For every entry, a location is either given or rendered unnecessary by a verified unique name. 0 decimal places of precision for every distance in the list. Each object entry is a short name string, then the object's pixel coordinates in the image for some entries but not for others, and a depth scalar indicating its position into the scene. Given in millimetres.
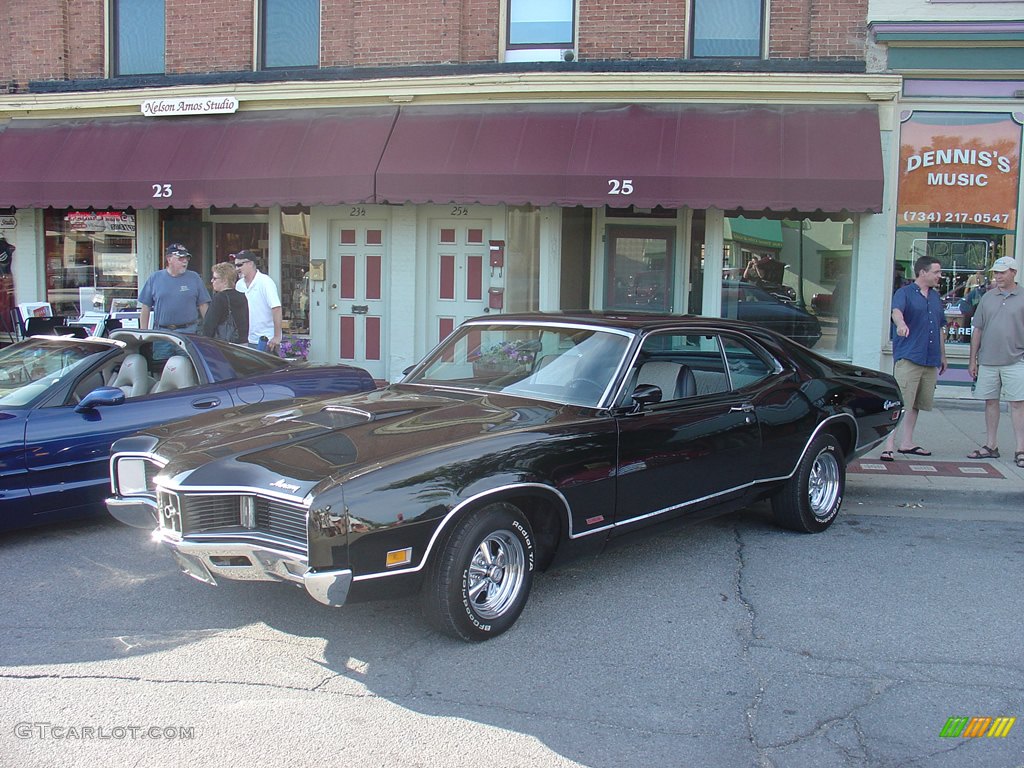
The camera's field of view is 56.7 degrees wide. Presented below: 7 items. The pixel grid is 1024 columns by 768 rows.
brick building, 11016
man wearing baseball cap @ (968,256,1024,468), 8156
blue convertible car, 5578
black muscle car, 3885
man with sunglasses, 9320
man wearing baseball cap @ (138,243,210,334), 9242
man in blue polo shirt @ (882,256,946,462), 8219
